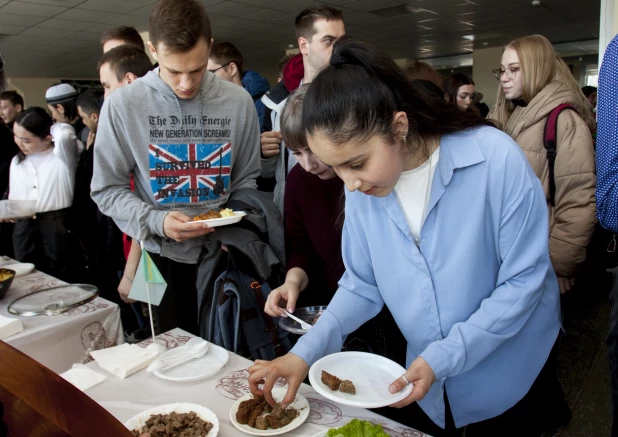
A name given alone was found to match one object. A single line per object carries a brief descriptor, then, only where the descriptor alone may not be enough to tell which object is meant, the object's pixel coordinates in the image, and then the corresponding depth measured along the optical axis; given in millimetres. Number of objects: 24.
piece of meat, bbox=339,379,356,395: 1005
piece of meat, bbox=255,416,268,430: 1011
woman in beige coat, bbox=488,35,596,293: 2053
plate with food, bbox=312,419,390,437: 911
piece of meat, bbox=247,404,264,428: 1032
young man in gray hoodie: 1704
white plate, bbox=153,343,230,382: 1243
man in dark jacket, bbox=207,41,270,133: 3082
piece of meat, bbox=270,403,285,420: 1034
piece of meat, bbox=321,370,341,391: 1006
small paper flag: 1438
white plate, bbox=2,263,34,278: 2176
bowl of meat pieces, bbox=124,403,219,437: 999
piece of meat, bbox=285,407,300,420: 1050
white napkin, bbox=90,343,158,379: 1280
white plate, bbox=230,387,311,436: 1000
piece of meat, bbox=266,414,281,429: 1014
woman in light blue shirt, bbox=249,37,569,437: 1030
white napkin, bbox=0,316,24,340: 1503
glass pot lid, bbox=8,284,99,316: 1707
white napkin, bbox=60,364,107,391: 1227
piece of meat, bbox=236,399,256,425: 1044
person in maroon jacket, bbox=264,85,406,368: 1594
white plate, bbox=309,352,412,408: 950
